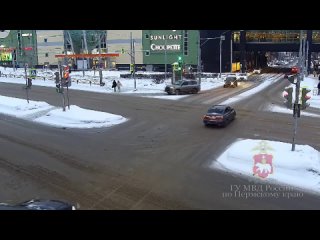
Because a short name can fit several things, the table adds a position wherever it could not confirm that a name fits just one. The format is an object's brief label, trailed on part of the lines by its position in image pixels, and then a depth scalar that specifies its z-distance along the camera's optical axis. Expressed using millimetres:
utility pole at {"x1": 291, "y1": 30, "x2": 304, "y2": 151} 18831
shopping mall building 86688
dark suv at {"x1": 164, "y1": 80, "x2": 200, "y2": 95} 46438
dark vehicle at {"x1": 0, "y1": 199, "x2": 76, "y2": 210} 11332
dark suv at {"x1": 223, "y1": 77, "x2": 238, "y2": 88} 56500
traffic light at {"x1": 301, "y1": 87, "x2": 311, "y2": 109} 18453
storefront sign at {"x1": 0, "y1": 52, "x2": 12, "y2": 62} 112438
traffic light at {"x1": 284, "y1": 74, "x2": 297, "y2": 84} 19547
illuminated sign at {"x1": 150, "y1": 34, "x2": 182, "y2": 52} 87188
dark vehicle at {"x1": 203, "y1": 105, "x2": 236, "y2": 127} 26359
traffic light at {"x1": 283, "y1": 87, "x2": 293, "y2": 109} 18375
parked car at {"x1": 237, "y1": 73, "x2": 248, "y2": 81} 71338
